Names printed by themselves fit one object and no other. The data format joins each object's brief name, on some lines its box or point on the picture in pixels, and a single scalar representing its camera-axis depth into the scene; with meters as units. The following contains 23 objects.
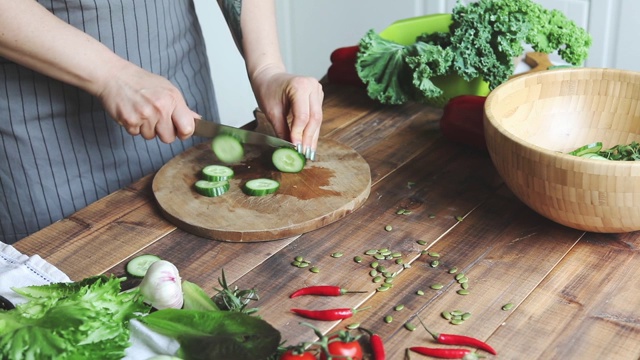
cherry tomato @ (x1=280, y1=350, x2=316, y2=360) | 1.00
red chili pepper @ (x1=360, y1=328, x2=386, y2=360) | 1.07
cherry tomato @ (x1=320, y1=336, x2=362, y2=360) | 1.03
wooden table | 1.13
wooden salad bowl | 1.23
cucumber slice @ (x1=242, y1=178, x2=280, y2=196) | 1.49
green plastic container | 1.97
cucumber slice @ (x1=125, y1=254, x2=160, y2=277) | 1.29
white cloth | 1.08
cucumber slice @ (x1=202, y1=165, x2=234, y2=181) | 1.53
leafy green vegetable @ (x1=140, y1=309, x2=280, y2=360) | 1.03
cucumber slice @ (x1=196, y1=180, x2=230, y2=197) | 1.50
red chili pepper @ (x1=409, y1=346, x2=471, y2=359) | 1.07
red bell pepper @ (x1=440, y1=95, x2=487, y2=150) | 1.65
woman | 1.51
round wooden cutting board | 1.40
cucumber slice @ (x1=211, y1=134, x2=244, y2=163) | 1.61
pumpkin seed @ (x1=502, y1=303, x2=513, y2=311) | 1.17
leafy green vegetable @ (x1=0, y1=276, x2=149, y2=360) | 0.97
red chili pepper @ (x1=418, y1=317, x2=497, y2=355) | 1.09
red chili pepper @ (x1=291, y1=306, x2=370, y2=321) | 1.16
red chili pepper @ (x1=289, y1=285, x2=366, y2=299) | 1.22
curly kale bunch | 1.72
